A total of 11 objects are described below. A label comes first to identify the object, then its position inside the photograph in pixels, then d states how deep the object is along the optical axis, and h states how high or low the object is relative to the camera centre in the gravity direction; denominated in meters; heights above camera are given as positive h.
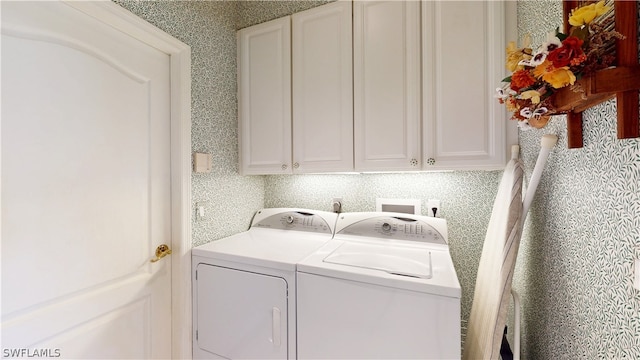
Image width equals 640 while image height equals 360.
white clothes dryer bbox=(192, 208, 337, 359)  1.25 -0.64
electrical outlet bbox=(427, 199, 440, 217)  1.66 -0.19
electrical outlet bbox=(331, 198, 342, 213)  1.88 -0.19
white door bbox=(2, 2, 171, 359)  0.94 -0.02
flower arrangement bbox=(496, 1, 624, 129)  0.53 +0.29
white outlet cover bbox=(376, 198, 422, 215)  1.70 -0.18
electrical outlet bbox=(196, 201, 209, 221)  1.56 -0.19
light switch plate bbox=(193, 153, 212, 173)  1.54 +0.12
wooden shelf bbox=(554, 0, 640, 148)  0.48 +0.20
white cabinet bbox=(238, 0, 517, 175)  1.32 +0.57
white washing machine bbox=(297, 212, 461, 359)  0.98 -0.55
